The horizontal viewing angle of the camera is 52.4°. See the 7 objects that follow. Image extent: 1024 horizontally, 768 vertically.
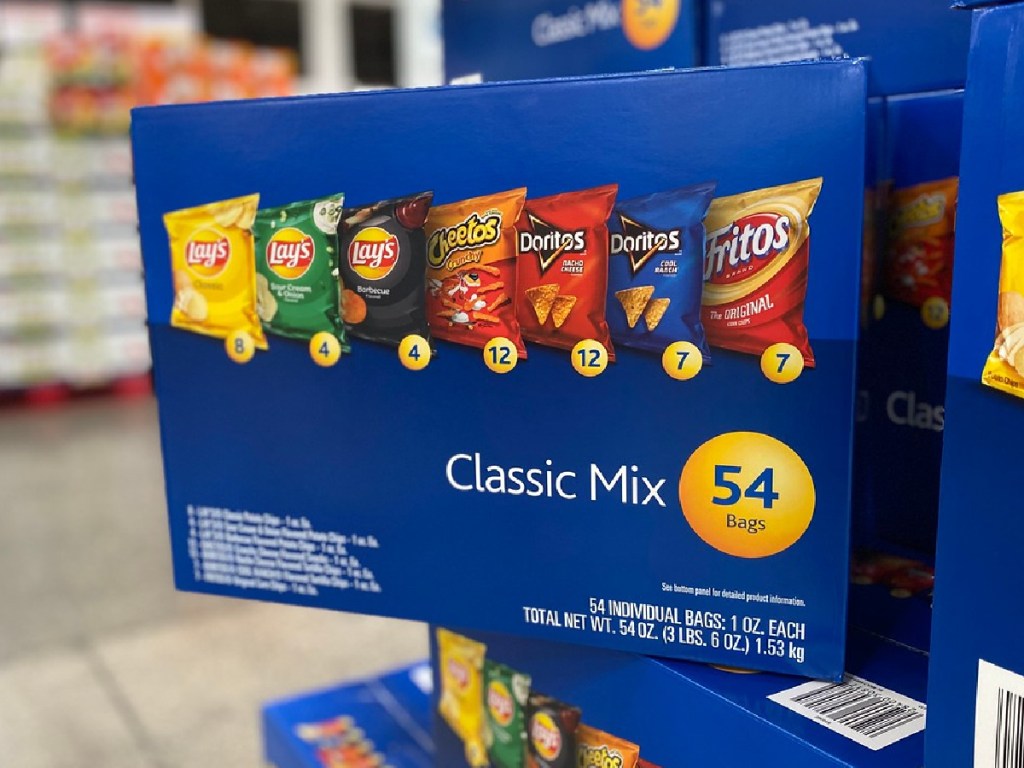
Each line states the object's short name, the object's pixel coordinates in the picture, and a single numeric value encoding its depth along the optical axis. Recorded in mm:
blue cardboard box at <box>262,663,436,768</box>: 1049
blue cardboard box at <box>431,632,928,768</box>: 608
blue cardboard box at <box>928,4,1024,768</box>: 473
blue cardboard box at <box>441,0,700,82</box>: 865
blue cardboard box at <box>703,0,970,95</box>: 738
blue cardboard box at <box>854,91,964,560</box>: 738
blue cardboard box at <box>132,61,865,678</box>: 602
